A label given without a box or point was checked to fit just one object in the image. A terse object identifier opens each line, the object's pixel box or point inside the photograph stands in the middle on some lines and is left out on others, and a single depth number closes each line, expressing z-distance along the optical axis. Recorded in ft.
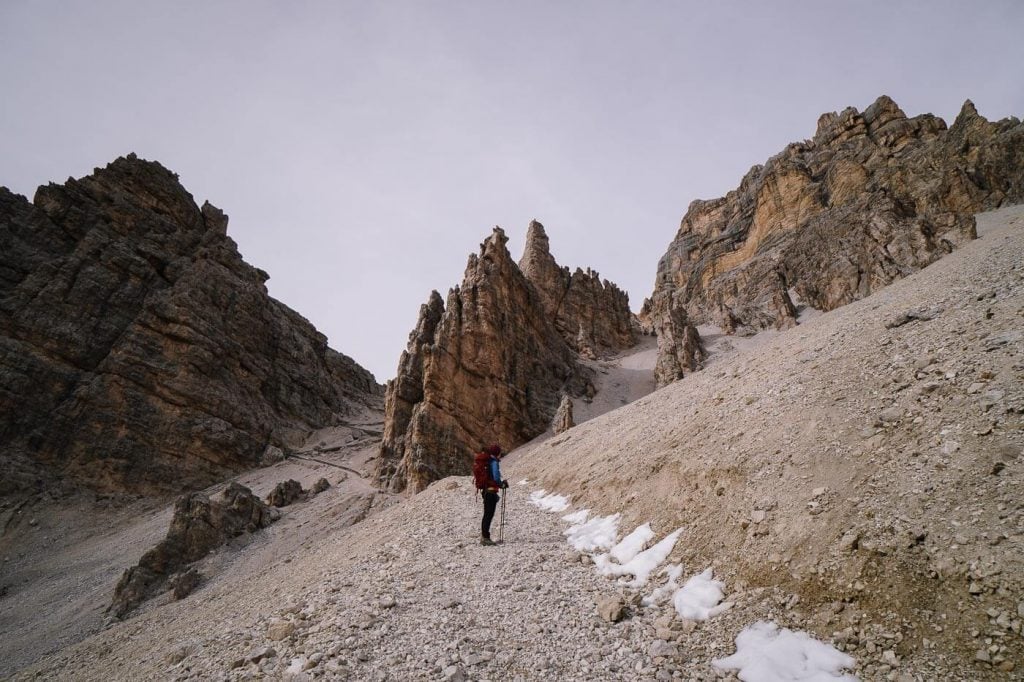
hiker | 39.63
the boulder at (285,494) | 121.70
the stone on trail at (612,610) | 21.47
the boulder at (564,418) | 144.56
